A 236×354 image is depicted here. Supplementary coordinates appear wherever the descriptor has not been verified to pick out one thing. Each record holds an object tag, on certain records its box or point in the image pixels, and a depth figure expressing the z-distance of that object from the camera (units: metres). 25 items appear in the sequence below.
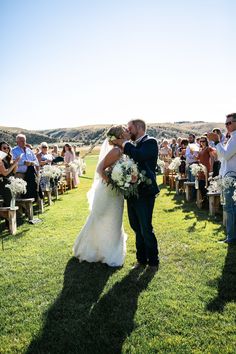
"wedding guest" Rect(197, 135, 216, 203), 11.18
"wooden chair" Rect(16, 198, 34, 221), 10.61
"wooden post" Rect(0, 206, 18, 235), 9.07
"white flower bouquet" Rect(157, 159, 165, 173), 18.05
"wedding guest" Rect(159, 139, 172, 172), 21.29
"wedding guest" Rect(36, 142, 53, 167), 15.33
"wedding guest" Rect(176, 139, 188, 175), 15.57
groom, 5.57
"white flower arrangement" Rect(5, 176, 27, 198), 8.97
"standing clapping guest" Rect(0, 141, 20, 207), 9.30
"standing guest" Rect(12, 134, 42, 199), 11.58
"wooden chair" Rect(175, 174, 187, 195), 14.69
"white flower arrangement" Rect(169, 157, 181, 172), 15.05
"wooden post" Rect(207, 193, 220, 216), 9.96
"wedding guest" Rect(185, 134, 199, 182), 13.71
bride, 6.39
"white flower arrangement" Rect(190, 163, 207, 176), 11.03
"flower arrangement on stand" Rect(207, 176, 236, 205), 6.71
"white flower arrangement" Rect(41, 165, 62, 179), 13.47
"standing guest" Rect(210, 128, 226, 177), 11.17
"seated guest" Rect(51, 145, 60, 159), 22.29
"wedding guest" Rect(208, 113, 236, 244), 6.57
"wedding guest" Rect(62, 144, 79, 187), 19.97
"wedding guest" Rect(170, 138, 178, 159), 23.26
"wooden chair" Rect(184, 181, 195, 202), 12.89
